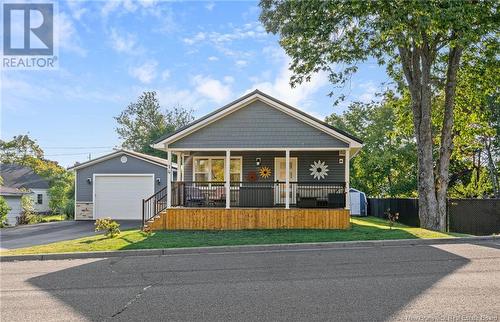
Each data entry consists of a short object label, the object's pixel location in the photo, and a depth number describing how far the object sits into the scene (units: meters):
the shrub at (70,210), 26.61
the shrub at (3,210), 21.28
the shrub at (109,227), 13.31
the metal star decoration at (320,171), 17.61
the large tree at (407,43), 12.86
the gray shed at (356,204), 24.81
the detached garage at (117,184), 22.55
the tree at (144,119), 45.16
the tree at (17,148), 49.34
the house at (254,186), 14.66
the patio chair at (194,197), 15.85
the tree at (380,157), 30.80
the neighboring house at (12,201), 23.85
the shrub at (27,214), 24.11
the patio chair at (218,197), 15.95
